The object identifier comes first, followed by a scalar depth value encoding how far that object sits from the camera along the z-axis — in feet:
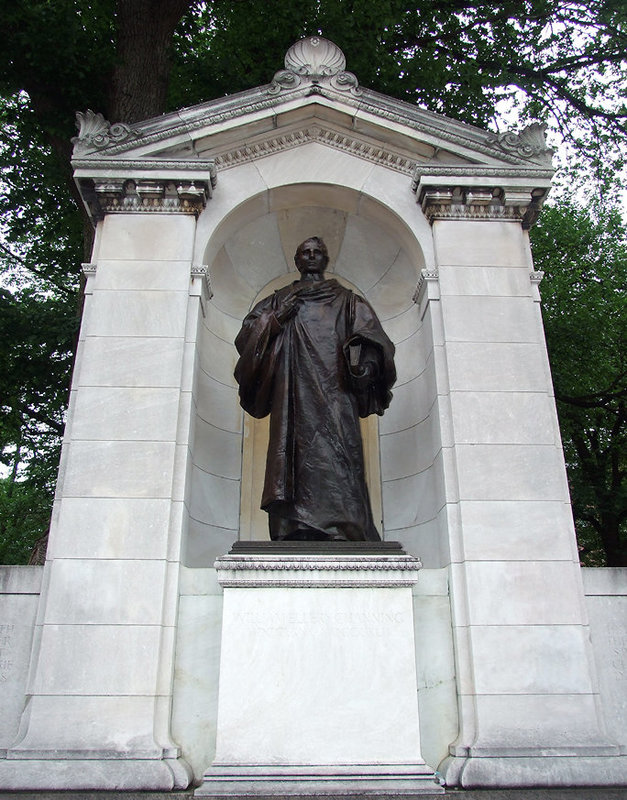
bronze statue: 22.58
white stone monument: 18.89
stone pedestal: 17.53
